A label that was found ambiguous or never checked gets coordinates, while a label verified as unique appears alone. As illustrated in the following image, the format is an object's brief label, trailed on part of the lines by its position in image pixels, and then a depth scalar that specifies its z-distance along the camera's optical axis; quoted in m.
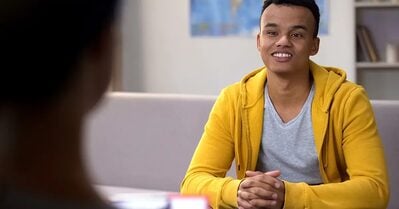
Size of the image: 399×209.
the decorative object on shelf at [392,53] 4.65
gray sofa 2.65
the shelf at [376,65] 4.66
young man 1.88
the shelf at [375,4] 4.65
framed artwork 5.07
